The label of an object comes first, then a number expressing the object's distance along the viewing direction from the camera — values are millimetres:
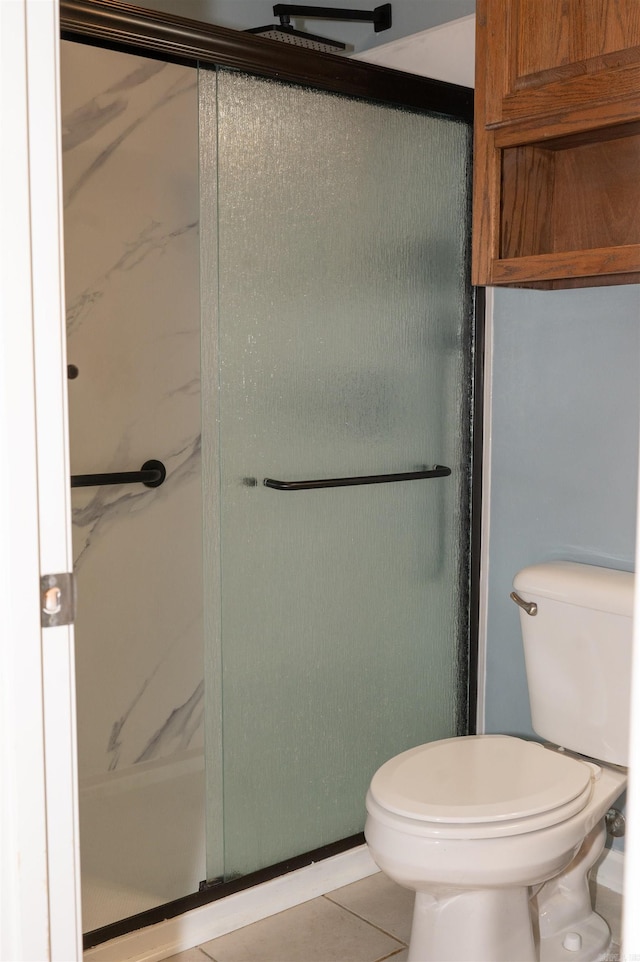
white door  1112
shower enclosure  2029
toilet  1767
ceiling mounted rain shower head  2564
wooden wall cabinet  1770
